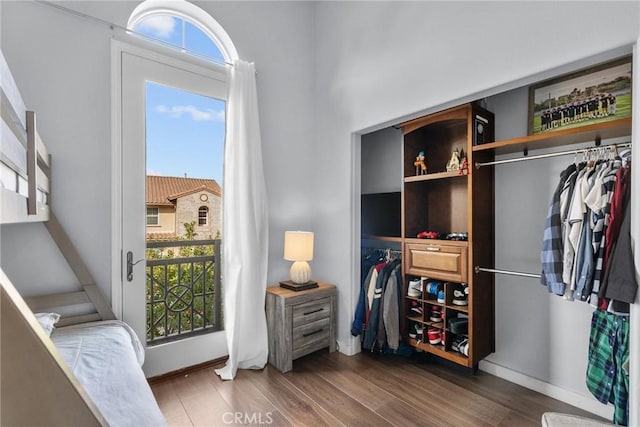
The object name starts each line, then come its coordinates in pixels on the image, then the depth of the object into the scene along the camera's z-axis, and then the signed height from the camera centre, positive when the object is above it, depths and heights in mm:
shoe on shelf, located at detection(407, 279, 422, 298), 2684 -651
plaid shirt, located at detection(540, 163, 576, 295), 1839 -204
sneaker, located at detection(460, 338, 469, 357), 2388 -1030
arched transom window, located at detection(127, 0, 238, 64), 2379 +1508
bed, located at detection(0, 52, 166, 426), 439 -275
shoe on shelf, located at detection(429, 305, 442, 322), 2582 -840
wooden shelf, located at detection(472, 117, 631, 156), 1766 +489
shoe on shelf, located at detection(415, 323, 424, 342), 2635 -1014
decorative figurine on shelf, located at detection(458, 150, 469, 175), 2385 +362
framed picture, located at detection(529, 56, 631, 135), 1912 +779
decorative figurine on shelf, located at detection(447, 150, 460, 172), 2527 +421
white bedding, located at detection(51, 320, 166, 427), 1024 -663
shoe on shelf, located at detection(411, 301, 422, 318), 2701 -828
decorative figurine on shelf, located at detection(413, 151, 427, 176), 2783 +447
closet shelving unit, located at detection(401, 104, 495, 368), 2355 -103
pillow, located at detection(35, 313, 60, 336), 1544 -548
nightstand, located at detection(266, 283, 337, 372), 2502 -920
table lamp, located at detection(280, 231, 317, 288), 2695 -341
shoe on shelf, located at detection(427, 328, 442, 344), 2561 -1015
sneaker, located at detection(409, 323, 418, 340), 2697 -1040
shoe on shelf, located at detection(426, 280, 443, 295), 2572 -607
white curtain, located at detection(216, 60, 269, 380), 2506 -131
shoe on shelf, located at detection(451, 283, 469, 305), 2445 -635
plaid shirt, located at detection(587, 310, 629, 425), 1566 -821
